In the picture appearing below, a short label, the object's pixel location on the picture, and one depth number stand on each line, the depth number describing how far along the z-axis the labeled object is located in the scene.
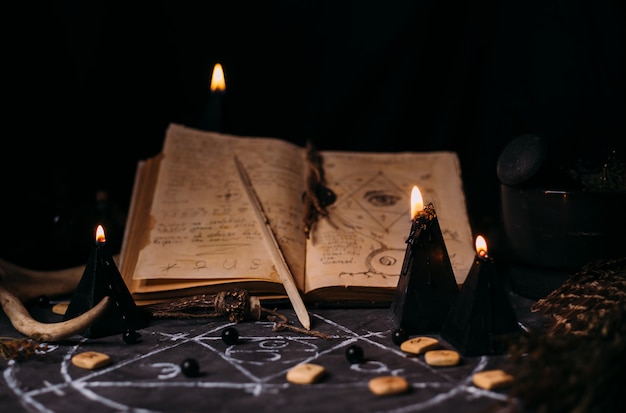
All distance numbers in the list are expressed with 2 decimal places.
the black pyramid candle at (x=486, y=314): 0.56
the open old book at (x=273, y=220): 0.69
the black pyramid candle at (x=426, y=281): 0.60
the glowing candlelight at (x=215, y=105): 0.82
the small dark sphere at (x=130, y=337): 0.59
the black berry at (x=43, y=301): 0.70
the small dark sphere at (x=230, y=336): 0.59
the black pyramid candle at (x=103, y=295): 0.61
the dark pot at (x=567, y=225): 0.65
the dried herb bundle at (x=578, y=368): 0.45
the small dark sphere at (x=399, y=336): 0.58
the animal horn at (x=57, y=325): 0.58
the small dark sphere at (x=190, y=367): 0.53
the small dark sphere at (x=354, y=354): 0.55
